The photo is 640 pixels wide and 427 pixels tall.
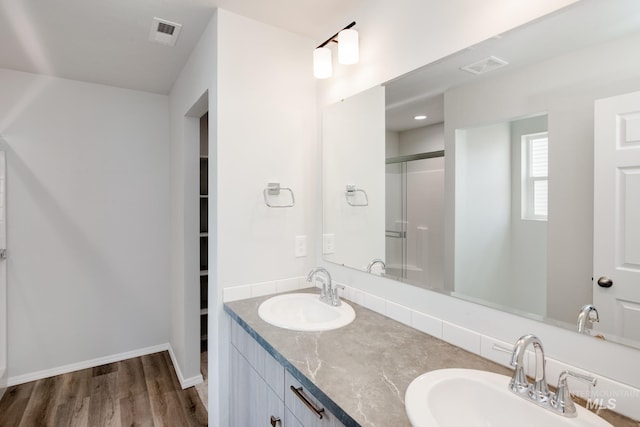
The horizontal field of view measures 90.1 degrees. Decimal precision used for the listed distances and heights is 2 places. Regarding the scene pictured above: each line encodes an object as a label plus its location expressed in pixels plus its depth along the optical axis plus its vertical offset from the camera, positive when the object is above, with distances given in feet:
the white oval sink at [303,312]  4.57 -1.68
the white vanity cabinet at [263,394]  3.32 -2.32
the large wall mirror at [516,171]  2.77 +0.42
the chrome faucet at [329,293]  5.35 -1.46
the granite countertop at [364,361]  2.76 -1.71
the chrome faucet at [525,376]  2.66 -1.48
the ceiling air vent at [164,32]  5.86 +3.41
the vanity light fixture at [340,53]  5.30 +2.69
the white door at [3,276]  7.73 -1.68
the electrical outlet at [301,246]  6.40 -0.77
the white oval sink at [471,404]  2.56 -1.71
